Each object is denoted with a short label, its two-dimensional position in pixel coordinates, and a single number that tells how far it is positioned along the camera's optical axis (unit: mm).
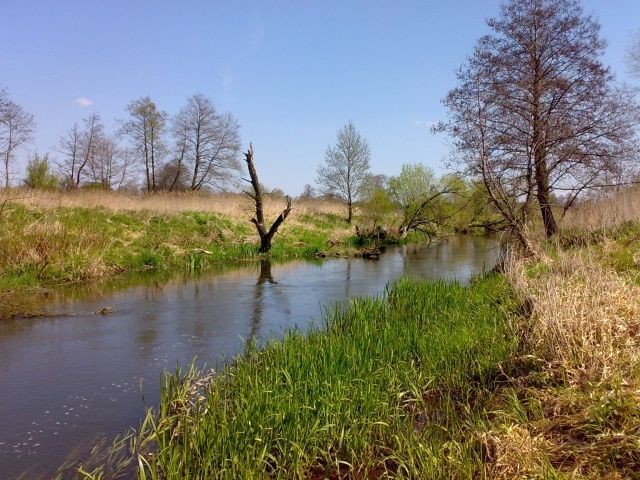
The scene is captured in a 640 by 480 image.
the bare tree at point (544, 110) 13789
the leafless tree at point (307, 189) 56375
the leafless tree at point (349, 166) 32969
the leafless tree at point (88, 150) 37656
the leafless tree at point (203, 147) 40938
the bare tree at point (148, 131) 38844
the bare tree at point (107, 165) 38312
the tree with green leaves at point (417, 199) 28062
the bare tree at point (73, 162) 37094
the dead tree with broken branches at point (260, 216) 18125
